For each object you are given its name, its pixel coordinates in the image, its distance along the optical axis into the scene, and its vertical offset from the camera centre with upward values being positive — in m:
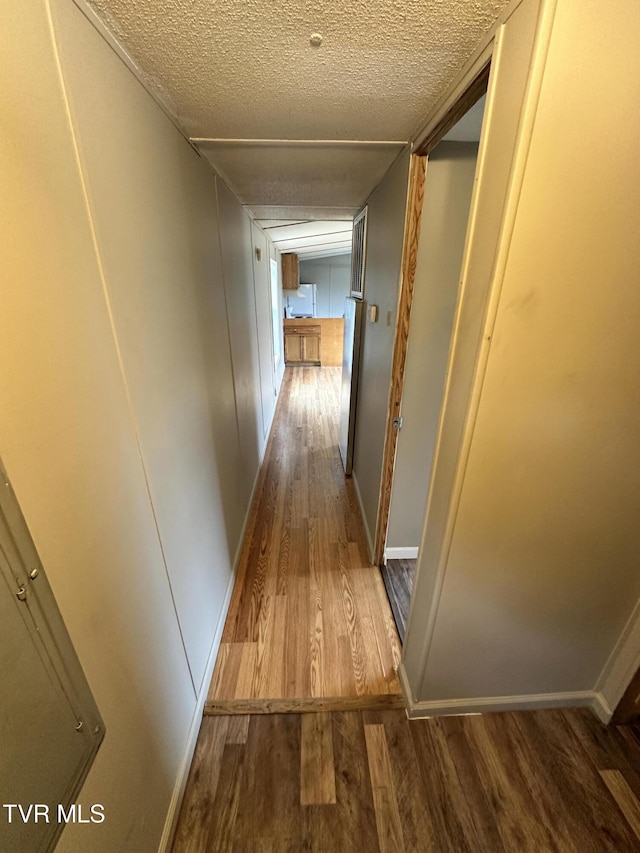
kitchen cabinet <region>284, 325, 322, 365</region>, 6.58 -1.06
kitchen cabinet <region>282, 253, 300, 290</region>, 6.69 +0.27
